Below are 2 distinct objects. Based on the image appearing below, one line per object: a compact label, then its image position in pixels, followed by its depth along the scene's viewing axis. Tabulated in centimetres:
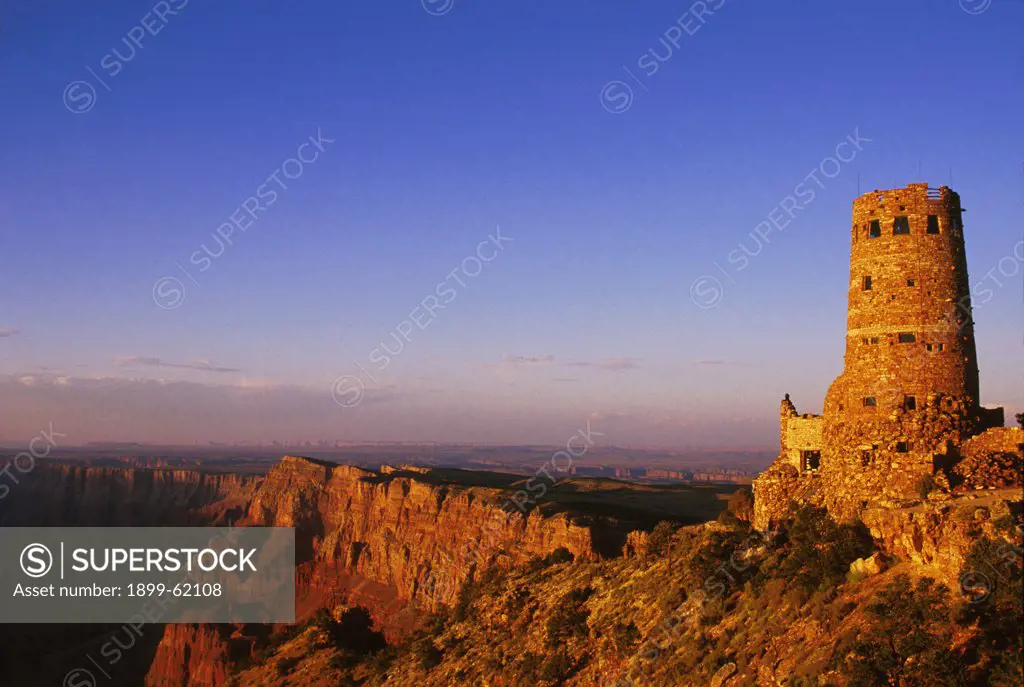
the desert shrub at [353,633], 5309
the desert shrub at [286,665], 5080
